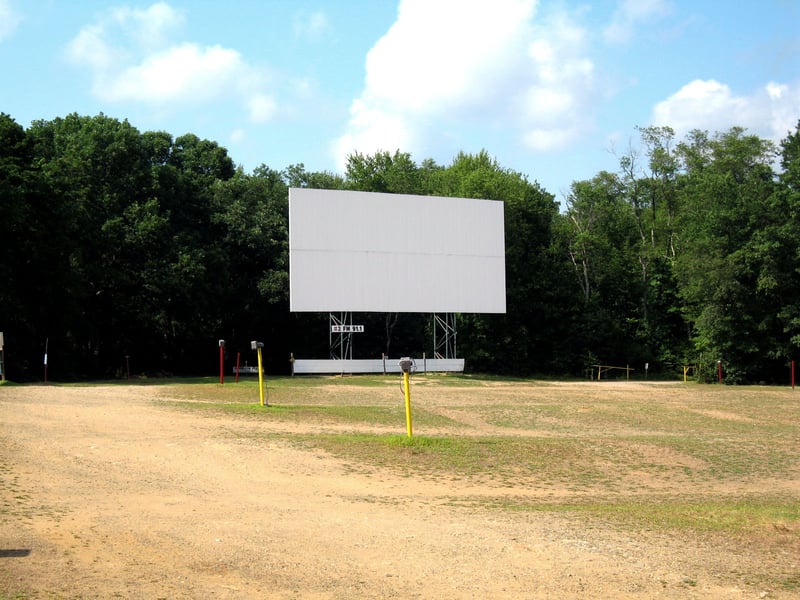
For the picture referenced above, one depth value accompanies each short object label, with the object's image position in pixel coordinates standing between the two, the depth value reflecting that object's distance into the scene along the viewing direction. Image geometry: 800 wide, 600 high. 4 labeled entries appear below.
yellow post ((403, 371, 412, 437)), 18.18
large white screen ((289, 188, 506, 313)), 44.91
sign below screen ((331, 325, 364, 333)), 46.88
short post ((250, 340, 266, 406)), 24.99
